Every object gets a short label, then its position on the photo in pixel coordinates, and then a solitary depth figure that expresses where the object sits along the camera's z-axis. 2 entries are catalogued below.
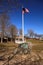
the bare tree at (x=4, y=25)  12.56
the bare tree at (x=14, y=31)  22.43
